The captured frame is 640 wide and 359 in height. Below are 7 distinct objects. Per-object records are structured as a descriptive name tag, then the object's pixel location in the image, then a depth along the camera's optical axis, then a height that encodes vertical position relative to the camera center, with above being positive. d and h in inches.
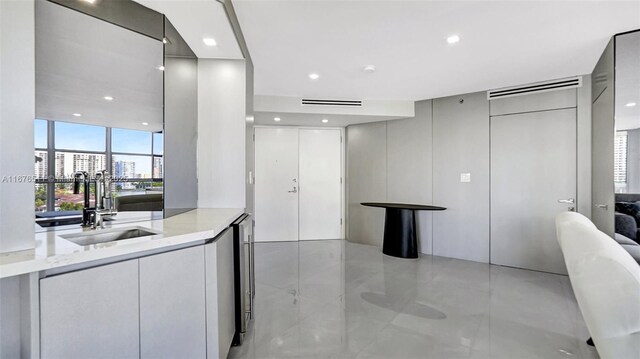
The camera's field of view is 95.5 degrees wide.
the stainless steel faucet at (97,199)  67.9 -5.4
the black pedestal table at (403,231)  173.2 -32.1
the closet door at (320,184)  219.5 -5.0
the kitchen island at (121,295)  41.5 -19.8
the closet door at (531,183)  142.6 -3.0
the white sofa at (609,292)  40.6 -16.7
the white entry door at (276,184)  213.3 -4.8
